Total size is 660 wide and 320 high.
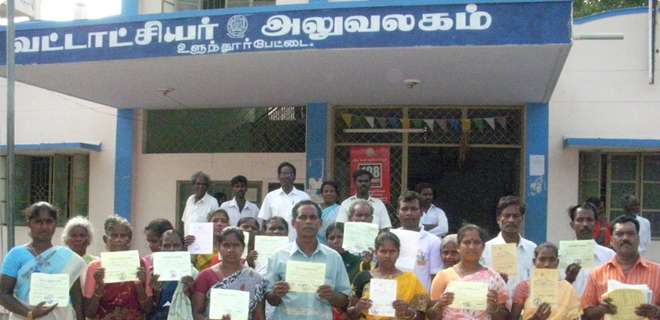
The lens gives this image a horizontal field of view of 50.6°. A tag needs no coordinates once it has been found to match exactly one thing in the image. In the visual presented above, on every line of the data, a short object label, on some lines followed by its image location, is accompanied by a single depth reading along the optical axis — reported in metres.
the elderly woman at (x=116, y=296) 4.32
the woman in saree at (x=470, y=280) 4.00
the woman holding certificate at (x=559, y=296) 4.12
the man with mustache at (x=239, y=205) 7.53
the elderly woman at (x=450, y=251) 4.79
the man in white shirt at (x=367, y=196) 6.41
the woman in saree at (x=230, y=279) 4.04
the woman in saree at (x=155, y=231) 4.84
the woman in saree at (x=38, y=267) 4.09
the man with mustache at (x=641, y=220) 7.59
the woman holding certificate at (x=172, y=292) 4.28
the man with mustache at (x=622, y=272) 4.03
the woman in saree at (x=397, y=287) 3.99
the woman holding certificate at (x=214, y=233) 5.25
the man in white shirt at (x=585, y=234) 4.63
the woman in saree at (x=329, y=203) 6.30
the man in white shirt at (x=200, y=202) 7.46
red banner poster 9.11
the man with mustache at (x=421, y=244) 5.04
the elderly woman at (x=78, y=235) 4.59
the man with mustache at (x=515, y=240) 4.71
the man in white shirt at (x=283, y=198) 7.05
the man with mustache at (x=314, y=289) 4.00
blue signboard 6.05
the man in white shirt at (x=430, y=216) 7.14
